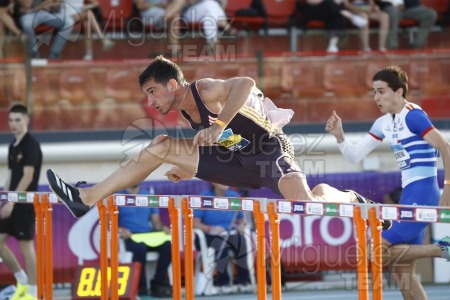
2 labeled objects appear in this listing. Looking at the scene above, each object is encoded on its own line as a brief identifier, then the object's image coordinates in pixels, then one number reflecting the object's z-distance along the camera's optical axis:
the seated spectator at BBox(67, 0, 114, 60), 13.63
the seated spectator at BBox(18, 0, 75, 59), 13.24
